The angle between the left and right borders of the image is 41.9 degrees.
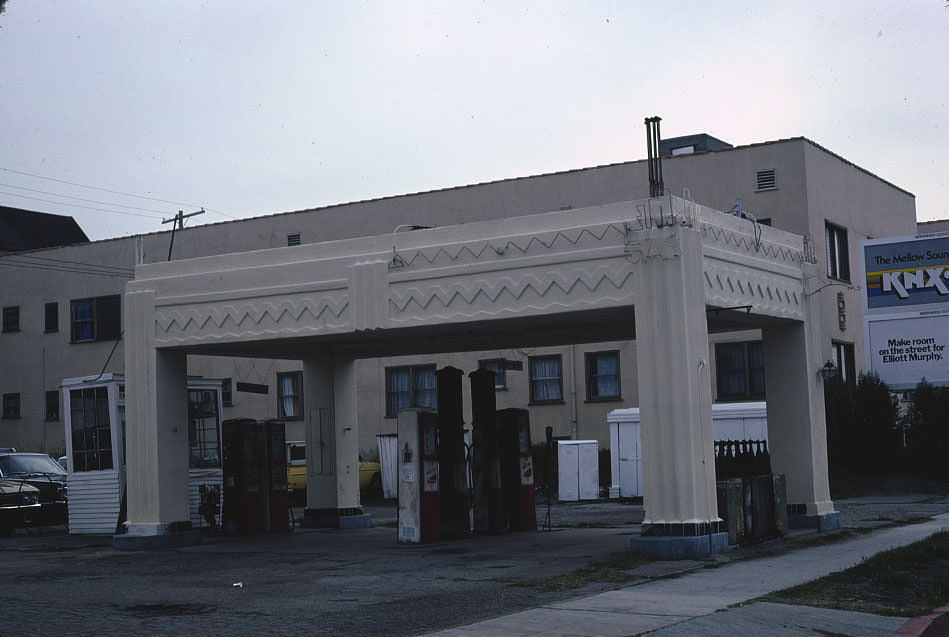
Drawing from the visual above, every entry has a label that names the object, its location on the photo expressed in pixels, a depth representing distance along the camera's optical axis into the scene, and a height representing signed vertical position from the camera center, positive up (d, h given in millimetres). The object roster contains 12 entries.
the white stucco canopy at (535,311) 17250 +1781
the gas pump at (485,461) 22875 -688
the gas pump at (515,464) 23484 -780
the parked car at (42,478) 27953 -837
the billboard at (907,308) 34312 +2758
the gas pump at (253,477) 24484 -869
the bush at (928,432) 34188 -737
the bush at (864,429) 35219 -592
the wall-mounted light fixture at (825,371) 21484 +672
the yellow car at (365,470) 42500 -1424
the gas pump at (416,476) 20922 -827
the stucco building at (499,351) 40188 +5744
